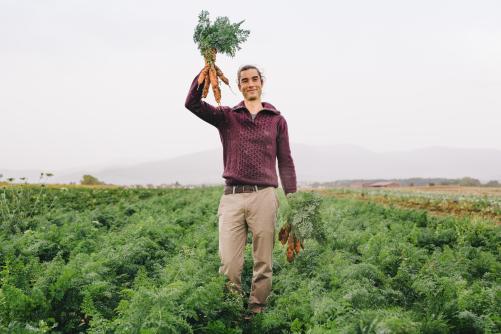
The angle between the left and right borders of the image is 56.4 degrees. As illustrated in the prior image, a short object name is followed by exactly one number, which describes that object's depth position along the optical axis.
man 4.89
